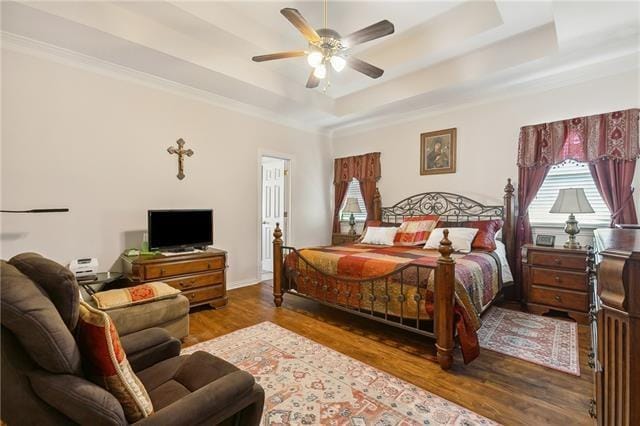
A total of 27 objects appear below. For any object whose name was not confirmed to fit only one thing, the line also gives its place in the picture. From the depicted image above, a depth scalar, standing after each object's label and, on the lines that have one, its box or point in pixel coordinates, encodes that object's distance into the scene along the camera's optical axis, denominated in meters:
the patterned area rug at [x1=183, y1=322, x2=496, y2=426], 1.79
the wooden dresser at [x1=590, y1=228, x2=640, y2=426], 0.80
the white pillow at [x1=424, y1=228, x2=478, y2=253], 3.63
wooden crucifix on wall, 4.04
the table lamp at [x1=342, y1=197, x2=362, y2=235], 5.61
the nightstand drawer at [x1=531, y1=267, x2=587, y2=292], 3.17
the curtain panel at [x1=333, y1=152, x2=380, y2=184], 5.52
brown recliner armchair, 0.85
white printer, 3.01
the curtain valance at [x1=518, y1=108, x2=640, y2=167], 3.20
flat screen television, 3.53
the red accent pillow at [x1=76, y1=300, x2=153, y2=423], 1.00
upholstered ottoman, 2.45
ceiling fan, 2.42
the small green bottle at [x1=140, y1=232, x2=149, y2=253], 3.59
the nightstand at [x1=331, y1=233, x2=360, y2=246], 5.48
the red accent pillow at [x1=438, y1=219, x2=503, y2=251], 3.68
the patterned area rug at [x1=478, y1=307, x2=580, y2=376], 2.45
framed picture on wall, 4.61
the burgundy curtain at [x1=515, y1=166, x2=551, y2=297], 3.80
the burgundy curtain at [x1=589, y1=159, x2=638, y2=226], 3.19
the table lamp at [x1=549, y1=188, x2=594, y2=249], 3.13
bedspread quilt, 2.55
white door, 5.63
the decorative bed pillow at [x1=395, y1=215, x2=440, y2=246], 4.20
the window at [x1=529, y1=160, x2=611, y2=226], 3.46
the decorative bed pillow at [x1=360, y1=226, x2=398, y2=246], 4.38
